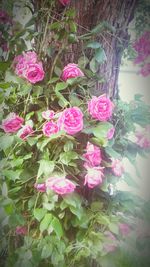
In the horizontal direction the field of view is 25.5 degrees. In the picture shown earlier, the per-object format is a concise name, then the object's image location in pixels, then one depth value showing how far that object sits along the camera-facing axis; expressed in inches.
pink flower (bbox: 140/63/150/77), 47.8
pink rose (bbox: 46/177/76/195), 43.8
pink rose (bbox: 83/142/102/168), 47.4
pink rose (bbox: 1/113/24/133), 48.7
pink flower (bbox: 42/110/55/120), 47.3
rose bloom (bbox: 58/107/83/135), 44.8
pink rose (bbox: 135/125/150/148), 50.1
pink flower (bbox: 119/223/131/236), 51.1
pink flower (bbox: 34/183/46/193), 47.8
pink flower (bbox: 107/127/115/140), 47.4
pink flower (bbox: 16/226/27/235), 52.8
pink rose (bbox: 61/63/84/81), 48.0
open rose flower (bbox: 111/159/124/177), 49.3
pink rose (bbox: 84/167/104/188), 45.7
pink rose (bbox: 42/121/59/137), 46.1
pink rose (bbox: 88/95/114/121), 45.5
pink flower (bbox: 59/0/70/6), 48.6
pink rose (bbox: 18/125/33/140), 47.8
